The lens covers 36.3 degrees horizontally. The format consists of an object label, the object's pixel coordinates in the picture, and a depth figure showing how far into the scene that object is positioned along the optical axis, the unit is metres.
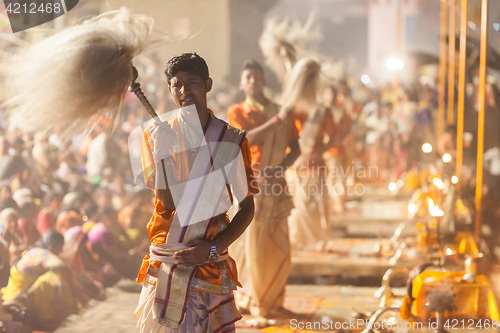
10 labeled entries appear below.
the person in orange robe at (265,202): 5.62
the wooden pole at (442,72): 12.64
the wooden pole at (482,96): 6.46
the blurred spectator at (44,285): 5.06
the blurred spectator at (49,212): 5.95
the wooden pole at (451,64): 10.87
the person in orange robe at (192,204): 3.04
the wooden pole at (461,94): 8.38
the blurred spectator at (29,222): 5.52
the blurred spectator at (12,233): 5.17
